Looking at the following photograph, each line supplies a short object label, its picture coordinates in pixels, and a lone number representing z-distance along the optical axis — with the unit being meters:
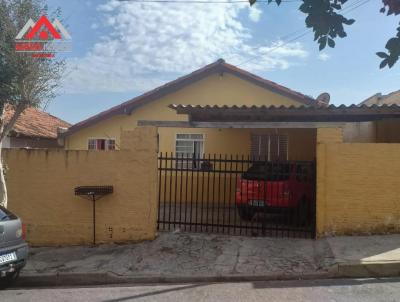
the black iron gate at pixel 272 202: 9.20
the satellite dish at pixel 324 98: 14.38
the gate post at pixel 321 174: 8.81
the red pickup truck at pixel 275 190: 9.30
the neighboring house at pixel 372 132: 12.89
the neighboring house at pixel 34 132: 16.46
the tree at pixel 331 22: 2.95
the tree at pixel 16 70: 8.24
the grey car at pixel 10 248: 6.42
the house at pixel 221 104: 14.27
